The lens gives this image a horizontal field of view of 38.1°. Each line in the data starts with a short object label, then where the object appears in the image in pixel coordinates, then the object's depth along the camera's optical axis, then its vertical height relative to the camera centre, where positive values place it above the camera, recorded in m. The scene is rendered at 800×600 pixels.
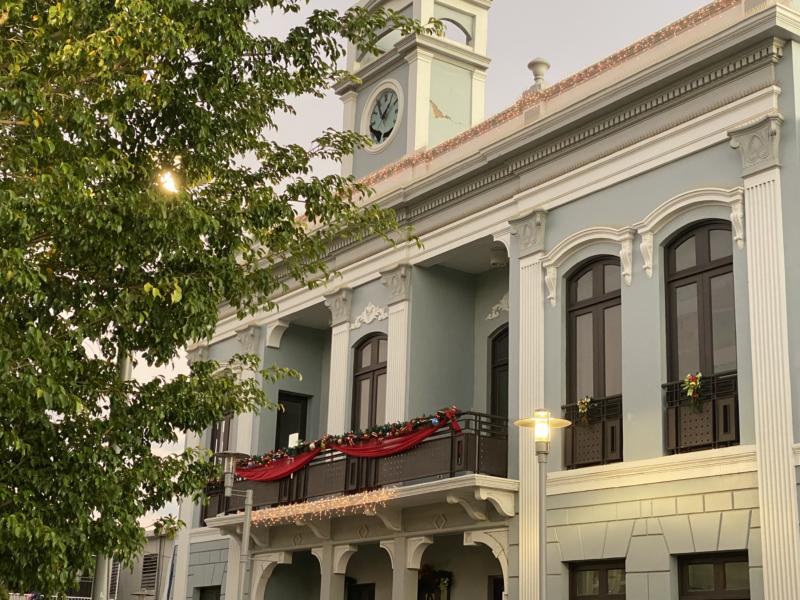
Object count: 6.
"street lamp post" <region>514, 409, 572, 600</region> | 14.99 +2.60
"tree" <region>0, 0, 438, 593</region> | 10.88 +3.85
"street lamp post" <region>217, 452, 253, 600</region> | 20.11 +2.52
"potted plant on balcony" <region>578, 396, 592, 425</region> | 17.95 +3.69
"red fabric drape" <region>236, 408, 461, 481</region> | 19.41 +3.45
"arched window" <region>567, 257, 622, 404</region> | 18.11 +5.01
